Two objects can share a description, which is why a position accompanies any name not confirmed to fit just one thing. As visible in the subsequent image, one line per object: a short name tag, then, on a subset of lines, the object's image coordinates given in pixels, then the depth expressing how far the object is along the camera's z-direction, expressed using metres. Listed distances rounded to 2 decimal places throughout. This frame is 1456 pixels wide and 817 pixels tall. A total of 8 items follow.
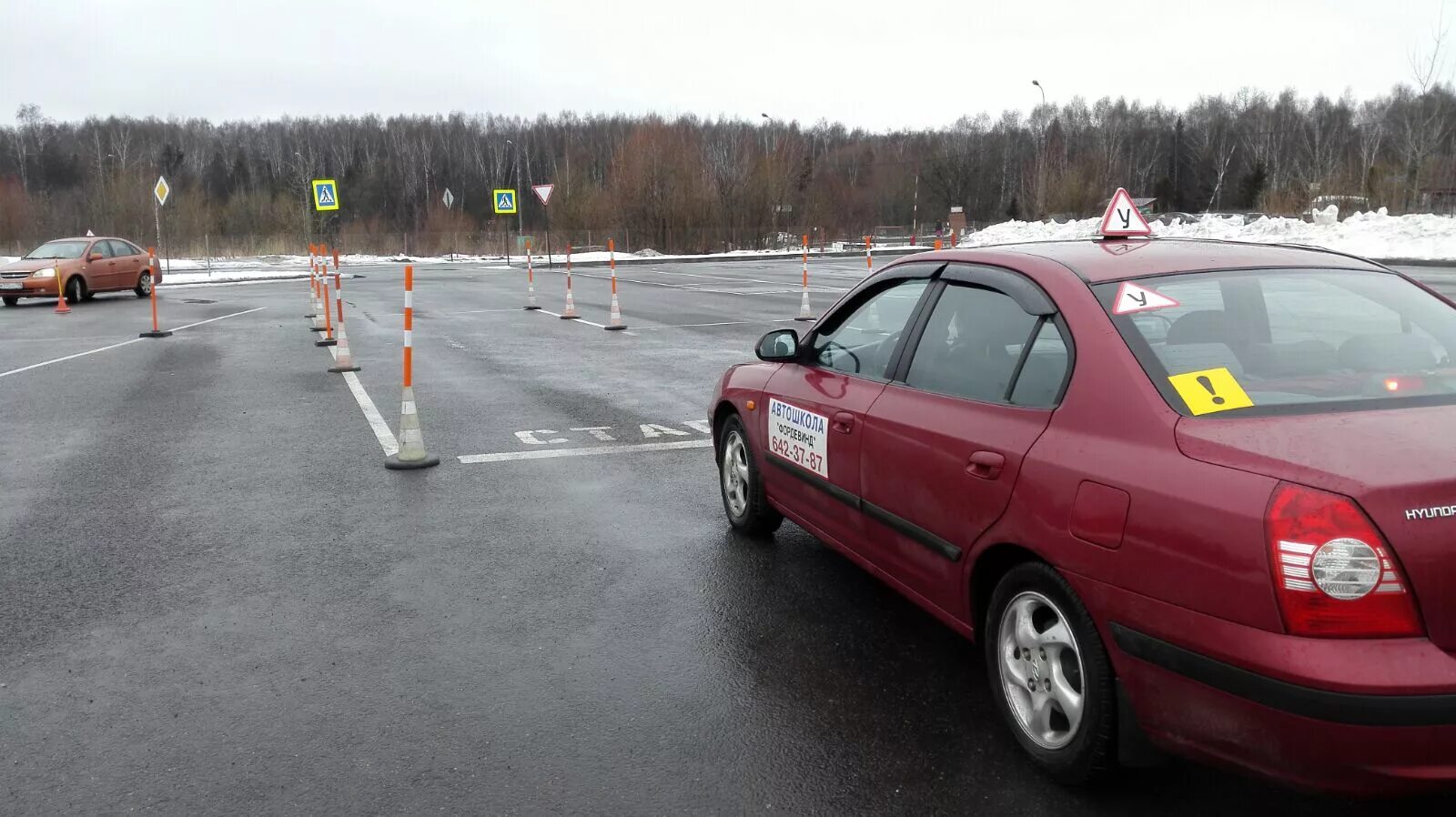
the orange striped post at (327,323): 15.98
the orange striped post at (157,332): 17.20
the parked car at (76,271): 24.95
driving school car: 2.46
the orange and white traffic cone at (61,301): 22.75
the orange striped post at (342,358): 12.96
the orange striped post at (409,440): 7.72
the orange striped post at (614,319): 17.73
